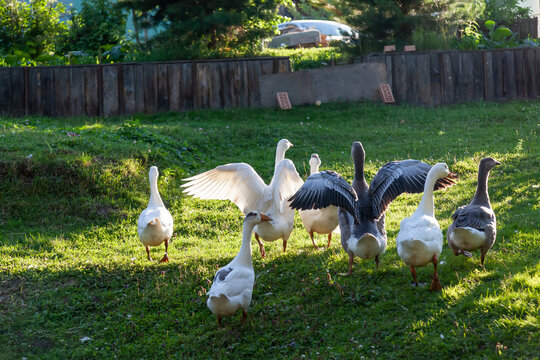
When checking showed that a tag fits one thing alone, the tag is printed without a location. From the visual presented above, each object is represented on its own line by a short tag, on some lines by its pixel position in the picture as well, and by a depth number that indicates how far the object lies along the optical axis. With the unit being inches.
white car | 1163.9
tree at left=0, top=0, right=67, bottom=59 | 761.0
